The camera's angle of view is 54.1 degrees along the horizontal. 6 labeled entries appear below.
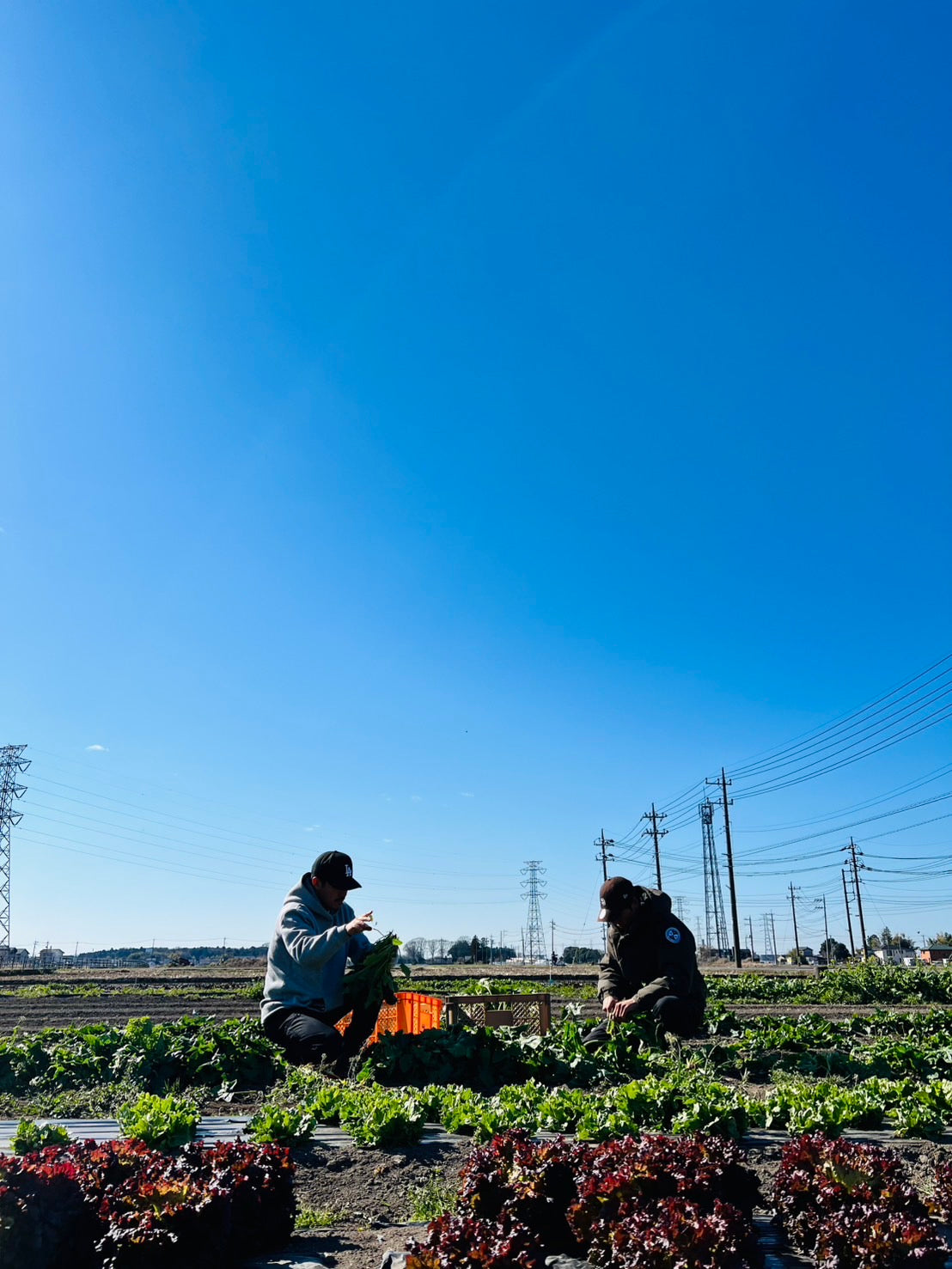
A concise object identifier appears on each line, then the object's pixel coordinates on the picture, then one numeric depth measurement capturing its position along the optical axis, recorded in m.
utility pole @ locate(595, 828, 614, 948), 92.06
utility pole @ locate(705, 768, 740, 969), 52.56
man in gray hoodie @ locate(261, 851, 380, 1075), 7.45
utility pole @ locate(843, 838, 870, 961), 90.75
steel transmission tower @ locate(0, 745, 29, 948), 71.94
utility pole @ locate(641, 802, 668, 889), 75.56
